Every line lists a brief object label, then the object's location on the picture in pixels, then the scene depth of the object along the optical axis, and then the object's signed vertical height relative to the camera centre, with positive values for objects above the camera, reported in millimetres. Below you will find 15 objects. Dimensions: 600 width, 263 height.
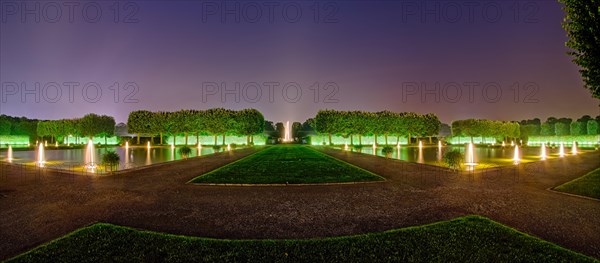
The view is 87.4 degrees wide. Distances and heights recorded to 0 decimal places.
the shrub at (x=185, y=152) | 27397 -1338
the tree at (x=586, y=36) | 8914 +2826
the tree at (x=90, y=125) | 71250 +2941
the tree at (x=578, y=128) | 85500 +936
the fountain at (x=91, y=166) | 17547 -1631
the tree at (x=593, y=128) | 79381 +829
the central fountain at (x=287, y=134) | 97262 +401
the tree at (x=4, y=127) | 78500 +3037
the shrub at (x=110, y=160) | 16284 -1162
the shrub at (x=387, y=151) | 31498 -1719
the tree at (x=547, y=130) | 96000 +575
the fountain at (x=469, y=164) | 19019 -2046
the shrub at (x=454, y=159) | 17078 -1455
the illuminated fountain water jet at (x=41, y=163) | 19703 -1651
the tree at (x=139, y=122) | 69438 +3404
